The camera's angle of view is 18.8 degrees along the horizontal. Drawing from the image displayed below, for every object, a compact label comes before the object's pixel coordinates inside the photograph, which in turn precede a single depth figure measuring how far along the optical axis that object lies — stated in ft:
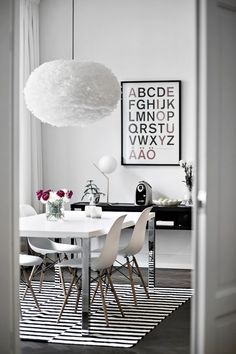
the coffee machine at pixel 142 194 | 25.12
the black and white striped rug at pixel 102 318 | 16.14
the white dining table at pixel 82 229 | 16.48
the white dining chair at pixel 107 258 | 17.17
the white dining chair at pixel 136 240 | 19.66
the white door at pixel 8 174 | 11.16
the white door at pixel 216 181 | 10.55
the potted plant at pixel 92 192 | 25.30
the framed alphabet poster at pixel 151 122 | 25.98
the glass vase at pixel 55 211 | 19.77
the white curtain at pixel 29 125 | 25.70
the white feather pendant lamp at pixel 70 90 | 18.62
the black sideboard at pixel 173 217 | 24.38
